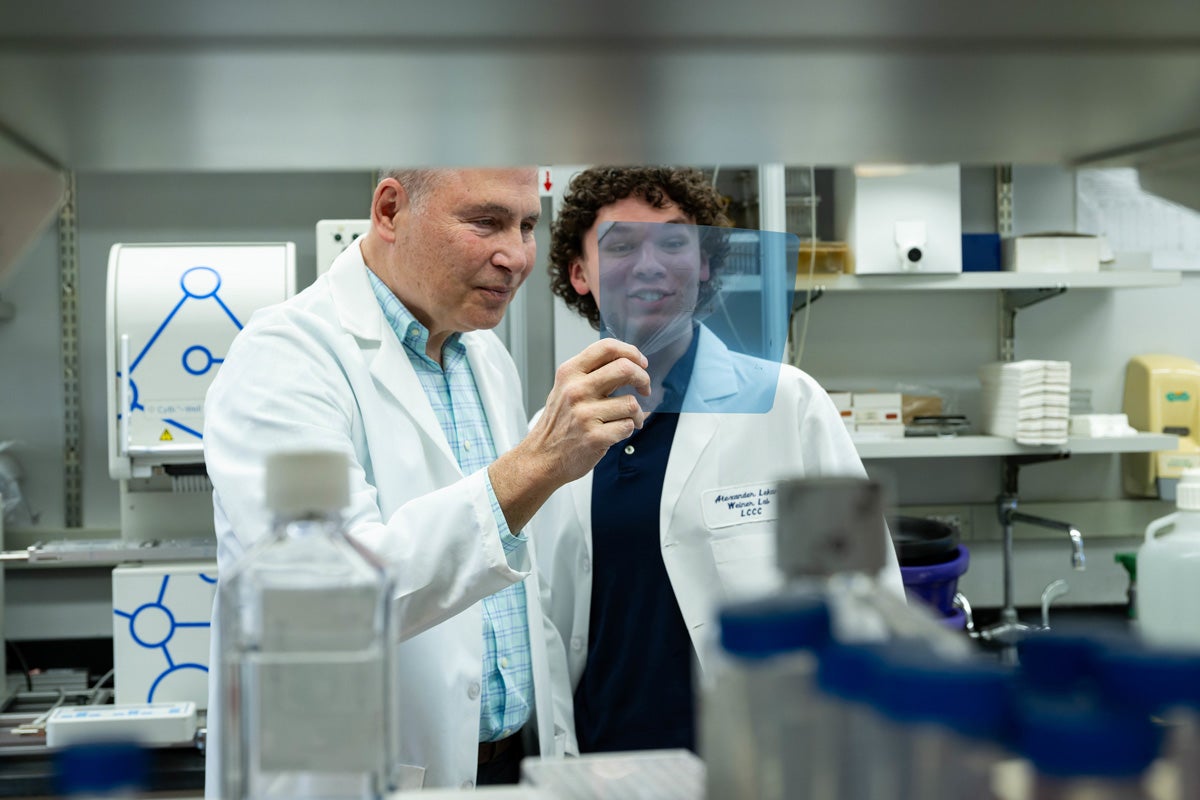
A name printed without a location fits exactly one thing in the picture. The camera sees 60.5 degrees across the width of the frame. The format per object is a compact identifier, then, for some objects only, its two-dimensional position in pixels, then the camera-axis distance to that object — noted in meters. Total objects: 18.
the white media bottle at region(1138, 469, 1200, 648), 1.23
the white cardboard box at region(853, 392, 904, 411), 3.03
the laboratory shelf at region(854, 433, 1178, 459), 2.92
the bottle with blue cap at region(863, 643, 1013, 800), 0.39
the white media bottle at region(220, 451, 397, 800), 0.50
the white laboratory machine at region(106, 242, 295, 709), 2.42
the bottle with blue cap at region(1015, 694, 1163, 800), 0.37
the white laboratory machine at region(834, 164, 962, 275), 2.98
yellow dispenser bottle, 3.30
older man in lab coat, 1.19
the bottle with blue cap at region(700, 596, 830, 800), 0.44
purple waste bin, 2.34
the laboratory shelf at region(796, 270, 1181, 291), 2.99
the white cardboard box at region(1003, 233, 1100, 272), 3.09
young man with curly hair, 1.52
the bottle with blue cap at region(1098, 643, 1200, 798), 0.41
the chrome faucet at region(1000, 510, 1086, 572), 2.71
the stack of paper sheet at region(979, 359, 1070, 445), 2.96
